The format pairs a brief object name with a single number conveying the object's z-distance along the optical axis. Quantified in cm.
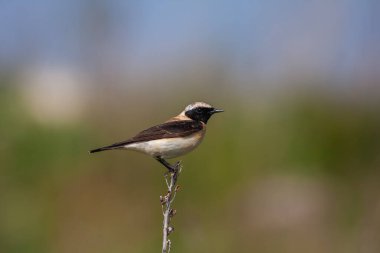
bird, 948
